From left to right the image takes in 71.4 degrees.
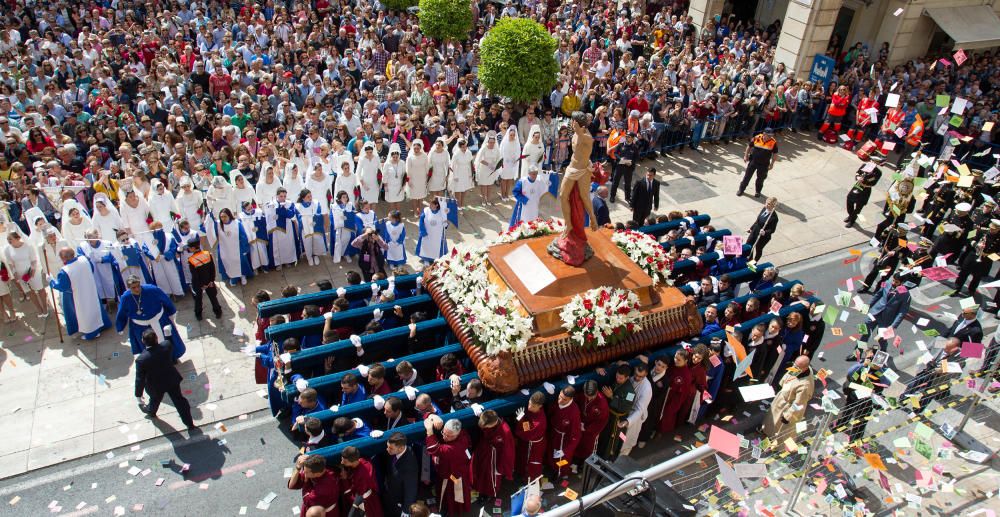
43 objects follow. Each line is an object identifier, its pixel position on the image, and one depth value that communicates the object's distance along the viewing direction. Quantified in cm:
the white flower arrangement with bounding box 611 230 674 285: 957
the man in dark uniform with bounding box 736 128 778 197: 1474
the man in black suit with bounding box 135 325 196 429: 817
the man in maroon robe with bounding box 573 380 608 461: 800
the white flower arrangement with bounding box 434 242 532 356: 815
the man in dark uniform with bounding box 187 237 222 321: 1010
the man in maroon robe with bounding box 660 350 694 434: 859
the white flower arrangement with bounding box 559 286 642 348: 838
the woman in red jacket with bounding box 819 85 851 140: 1822
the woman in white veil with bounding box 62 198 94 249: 1044
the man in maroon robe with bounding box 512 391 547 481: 780
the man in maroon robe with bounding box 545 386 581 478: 789
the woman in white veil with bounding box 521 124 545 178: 1413
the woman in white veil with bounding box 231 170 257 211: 1173
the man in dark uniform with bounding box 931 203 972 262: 1233
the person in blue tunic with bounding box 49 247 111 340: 964
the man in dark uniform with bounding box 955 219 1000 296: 1177
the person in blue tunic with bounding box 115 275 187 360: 899
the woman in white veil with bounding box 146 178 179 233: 1106
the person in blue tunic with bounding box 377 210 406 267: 1148
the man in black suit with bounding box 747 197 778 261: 1228
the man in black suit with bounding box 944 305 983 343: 943
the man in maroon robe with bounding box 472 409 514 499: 752
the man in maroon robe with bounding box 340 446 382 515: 689
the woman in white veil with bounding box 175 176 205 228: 1120
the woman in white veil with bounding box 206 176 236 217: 1158
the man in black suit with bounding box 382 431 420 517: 705
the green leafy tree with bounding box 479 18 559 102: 1561
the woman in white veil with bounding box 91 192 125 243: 1062
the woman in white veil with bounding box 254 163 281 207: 1188
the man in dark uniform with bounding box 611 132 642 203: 1471
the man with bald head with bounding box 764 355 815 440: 845
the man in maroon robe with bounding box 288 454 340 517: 673
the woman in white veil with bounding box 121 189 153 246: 1084
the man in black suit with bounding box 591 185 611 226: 1213
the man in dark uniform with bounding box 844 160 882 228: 1388
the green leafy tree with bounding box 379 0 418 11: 2192
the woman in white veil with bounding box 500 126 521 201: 1408
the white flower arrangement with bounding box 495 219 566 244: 987
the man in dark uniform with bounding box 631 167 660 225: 1321
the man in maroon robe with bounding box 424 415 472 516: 730
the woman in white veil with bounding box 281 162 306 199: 1212
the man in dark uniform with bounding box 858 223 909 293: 1219
